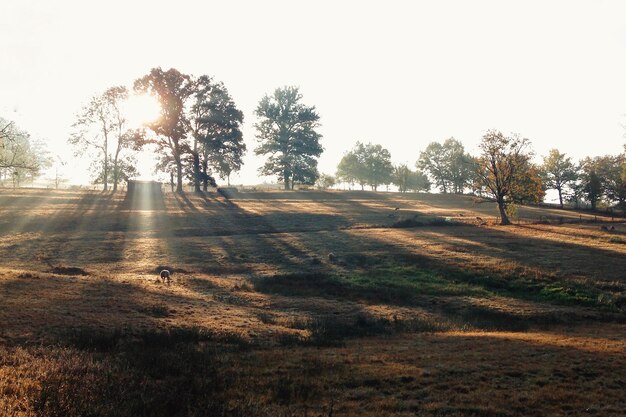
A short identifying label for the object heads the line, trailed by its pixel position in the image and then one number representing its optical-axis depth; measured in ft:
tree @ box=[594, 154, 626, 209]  301.02
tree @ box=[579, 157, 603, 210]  316.81
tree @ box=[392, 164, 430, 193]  493.77
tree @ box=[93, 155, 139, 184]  279.90
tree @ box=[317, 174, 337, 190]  478.59
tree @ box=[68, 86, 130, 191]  267.59
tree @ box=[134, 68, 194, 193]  249.75
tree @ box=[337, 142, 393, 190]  481.87
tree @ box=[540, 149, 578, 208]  353.92
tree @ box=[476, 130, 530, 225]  207.82
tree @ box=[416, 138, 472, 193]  453.17
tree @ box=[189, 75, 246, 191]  264.11
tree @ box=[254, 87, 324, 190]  356.18
